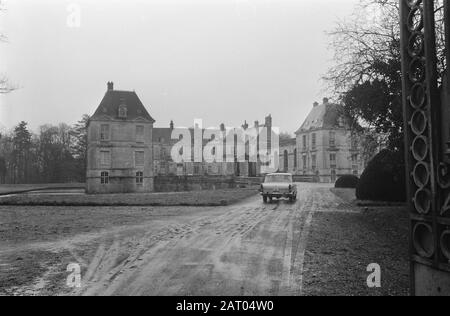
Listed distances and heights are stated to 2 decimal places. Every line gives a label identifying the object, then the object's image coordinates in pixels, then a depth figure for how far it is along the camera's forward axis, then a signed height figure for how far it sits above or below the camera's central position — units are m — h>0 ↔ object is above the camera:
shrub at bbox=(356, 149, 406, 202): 17.72 -0.64
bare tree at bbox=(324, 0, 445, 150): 11.97 +3.62
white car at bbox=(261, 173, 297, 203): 21.30 -0.94
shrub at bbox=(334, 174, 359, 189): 34.66 -0.92
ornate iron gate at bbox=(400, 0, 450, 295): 3.65 +0.24
